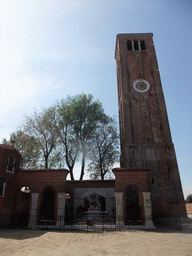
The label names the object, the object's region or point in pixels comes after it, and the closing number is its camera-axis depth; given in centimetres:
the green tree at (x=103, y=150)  2720
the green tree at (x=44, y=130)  2681
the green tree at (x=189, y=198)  6499
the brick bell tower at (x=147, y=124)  2316
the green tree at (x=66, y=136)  2623
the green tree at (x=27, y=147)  2762
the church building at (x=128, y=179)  1564
